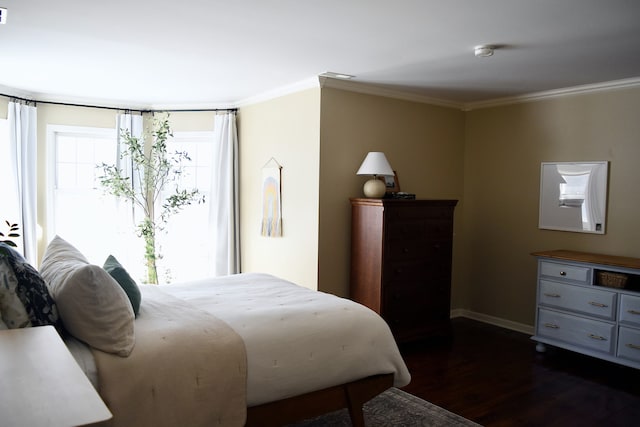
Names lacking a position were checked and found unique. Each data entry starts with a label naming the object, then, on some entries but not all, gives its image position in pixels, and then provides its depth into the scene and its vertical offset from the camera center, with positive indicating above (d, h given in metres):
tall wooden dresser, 4.27 -0.67
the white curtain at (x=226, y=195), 5.60 -0.10
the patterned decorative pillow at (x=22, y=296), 1.92 -0.47
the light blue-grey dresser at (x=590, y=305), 3.78 -0.92
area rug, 2.98 -1.46
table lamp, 4.32 +0.17
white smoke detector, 3.29 +0.99
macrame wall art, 4.92 -0.12
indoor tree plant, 5.48 +0.04
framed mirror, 4.41 -0.01
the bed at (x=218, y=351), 2.03 -0.78
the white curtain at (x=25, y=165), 4.91 +0.17
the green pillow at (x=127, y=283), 2.47 -0.52
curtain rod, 5.25 +0.91
